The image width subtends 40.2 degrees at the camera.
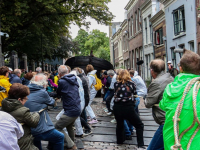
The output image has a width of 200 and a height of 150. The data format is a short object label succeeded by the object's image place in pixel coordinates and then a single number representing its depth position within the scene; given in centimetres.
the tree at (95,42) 7194
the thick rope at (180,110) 224
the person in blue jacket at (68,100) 523
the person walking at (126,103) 537
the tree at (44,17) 1482
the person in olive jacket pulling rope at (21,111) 349
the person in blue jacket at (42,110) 411
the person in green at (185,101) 227
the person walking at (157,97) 366
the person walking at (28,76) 784
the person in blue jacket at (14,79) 779
